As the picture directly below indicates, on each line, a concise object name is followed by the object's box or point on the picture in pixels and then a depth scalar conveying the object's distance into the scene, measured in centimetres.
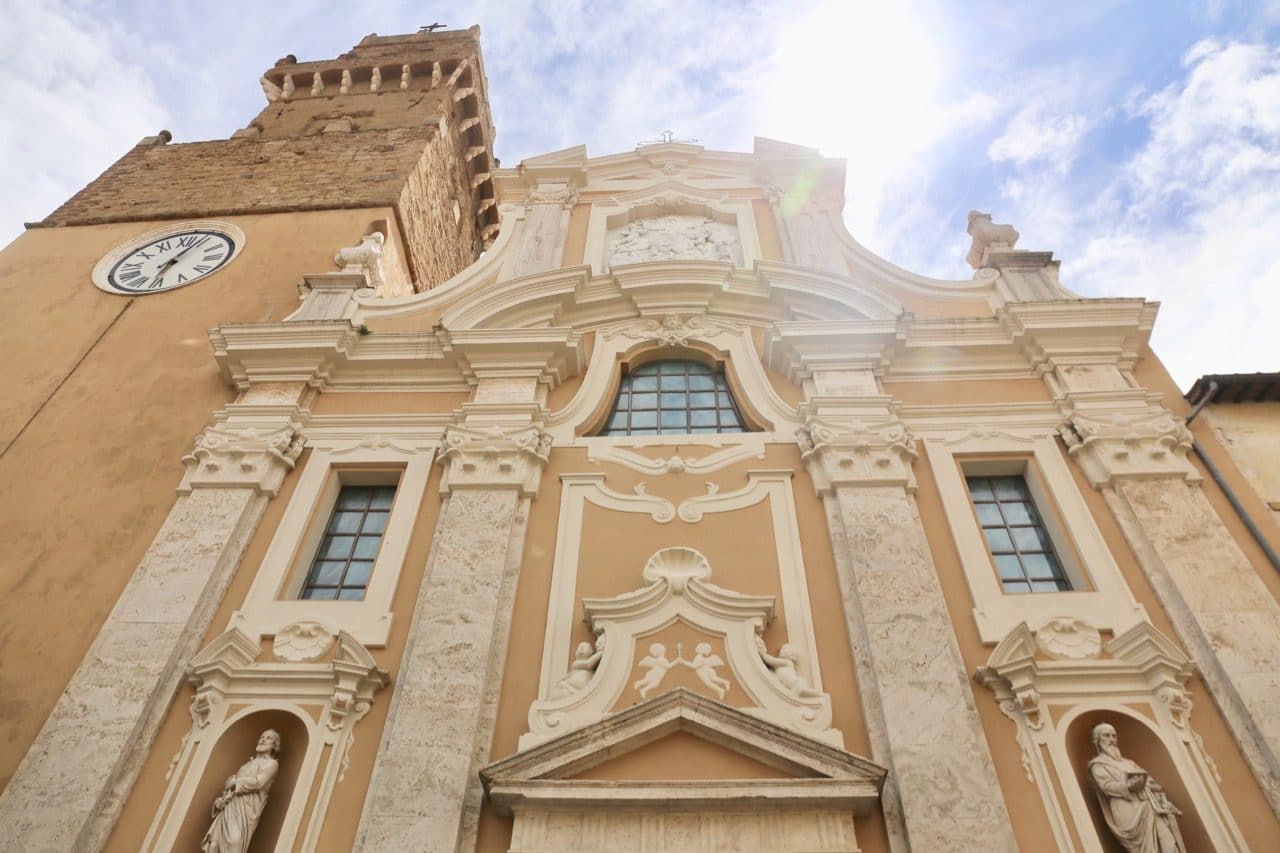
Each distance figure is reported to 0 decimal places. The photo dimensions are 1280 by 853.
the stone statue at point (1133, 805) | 597
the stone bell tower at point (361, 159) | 1584
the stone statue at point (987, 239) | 1195
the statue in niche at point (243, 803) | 632
